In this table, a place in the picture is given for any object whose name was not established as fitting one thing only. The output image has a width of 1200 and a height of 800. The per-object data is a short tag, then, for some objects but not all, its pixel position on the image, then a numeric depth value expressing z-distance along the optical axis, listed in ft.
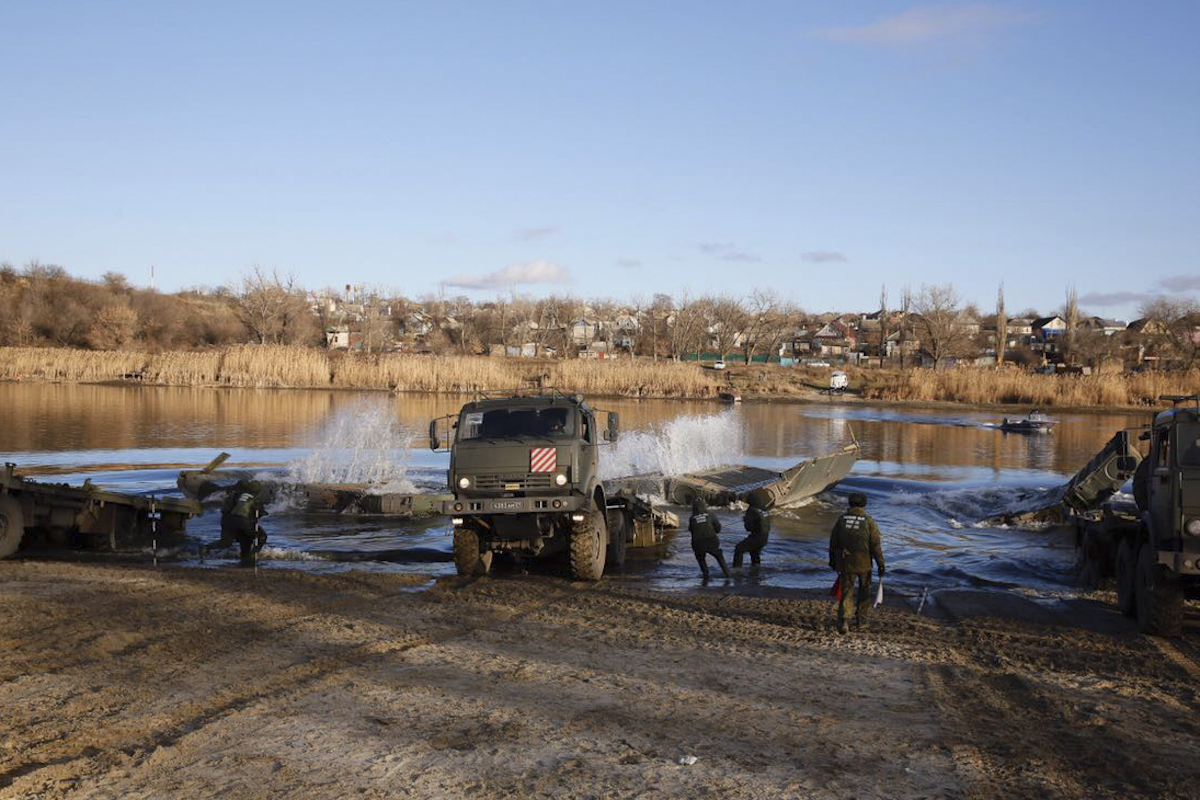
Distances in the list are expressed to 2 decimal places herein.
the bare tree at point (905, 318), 448.82
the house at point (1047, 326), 554.95
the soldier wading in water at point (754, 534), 60.09
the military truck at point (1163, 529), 40.01
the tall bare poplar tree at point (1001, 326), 406.41
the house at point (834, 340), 535.60
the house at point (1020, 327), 590.51
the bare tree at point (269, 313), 348.18
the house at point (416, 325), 560.20
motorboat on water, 181.68
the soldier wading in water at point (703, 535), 55.67
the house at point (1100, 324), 574.56
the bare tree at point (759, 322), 441.68
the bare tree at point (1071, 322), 404.61
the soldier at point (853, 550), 39.52
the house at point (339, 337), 402.93
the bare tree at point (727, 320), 435.94
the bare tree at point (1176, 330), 342.03
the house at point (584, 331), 501.23
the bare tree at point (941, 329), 398.42
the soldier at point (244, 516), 57.98
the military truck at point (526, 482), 50.08
